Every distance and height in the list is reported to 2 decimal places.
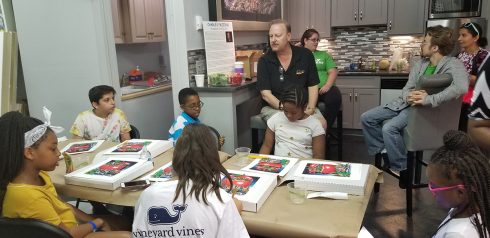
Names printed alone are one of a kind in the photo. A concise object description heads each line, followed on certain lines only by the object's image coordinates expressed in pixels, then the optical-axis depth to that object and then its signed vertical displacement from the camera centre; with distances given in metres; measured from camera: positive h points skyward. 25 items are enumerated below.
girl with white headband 1.40 -0.46
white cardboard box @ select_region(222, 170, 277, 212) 1.37 -0.55
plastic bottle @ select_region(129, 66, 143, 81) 4.47 -0.27
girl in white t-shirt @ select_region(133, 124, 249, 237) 1.16 -0.47
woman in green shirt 3.69 -0.36
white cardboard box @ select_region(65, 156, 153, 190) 1.63 -0.54
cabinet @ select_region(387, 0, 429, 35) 4.64 +0.31
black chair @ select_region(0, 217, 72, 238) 1.25 -0.58
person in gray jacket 2.41 -0.39
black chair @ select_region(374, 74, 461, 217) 2.46 -0.53
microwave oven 4.35 +0.36
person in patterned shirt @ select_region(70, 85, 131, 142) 2.66 -0.49
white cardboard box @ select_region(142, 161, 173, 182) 1.68 -0.57
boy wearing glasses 2.68 -0.43
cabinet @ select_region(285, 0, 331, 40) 5.09 +0.40
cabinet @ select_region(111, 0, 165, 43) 4.09 +0.36
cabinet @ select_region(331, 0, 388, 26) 4.84 +0.40
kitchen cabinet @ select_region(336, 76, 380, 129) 4.75 -0.67
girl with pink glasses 1.05 -0.42
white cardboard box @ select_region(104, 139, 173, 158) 2.03 -0.54
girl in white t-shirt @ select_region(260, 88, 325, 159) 2.29 -0.54
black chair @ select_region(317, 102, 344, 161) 3.64 -0.88
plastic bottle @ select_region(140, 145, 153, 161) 1.93 -0.53
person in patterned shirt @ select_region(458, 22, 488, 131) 3.55 -0.08
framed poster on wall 3.44 +0.37
